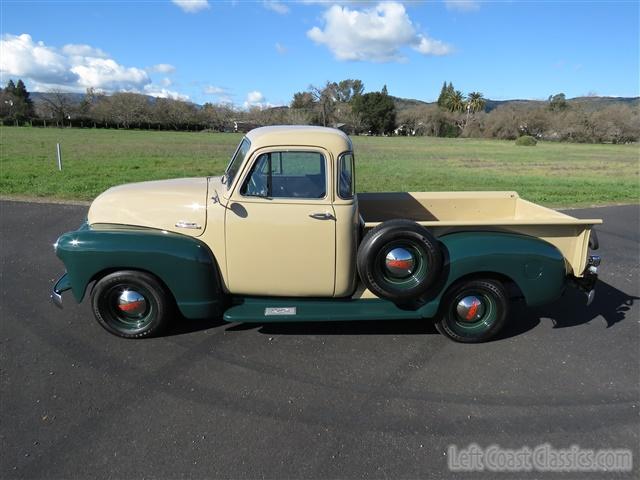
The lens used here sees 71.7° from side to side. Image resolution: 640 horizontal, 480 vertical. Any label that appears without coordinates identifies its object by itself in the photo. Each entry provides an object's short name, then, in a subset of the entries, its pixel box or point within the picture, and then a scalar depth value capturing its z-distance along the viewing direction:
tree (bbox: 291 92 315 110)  102.56
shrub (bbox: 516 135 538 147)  51.70
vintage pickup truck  3.76
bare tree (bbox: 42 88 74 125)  85.06
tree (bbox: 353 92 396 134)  99.69
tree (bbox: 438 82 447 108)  120.88
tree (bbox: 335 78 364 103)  114.93
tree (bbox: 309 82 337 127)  92.68
